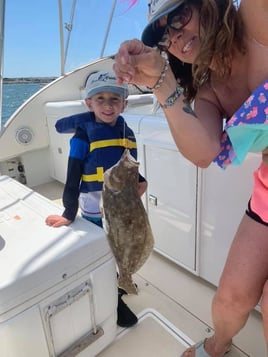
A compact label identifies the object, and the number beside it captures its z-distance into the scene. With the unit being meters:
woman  0.71
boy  1.24
